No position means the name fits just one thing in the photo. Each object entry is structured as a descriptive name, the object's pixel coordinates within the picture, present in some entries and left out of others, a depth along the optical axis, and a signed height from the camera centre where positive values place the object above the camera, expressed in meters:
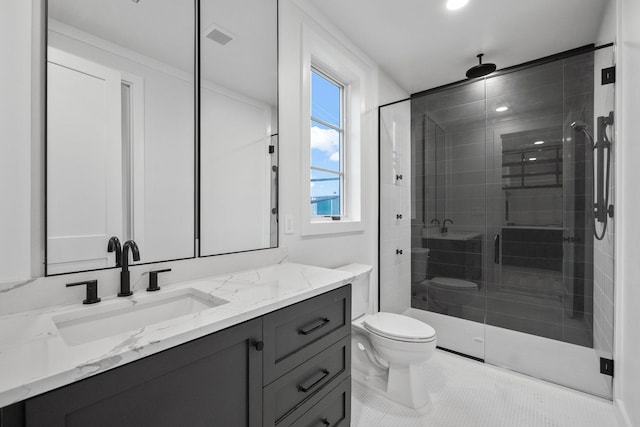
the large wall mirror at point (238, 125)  1.42 +0.47
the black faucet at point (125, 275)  1.04 -0.23
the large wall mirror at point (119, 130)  1.00 +0.33
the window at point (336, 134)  2.02 +0.66
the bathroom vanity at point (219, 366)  0.58 -0.40
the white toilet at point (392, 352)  1.71 -0.89
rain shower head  2.58 +1.30
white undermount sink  0.90 -0.36
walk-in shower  1.98 -0.03
